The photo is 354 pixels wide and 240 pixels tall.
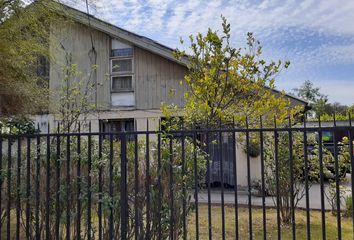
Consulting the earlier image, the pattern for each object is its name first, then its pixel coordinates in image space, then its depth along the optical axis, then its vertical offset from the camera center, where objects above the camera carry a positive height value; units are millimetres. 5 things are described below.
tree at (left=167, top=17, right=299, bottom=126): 6246 +922
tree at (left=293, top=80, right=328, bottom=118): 48619 +5235
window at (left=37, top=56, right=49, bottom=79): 6988 +1558
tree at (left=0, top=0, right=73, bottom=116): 5070 +1408
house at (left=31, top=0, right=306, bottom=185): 12461 +2176
